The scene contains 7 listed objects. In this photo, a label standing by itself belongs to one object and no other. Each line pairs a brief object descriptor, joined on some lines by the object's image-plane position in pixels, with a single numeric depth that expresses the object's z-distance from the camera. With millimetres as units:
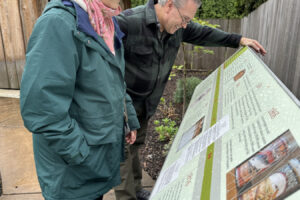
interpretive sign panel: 807
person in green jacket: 1279
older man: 2258
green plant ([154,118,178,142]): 4579
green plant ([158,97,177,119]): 5562
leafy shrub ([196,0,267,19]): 8570
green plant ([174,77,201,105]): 5410
